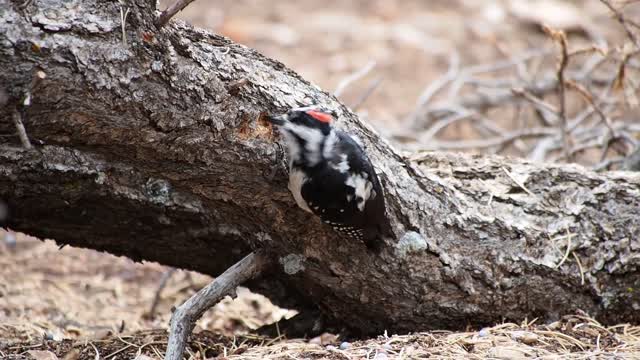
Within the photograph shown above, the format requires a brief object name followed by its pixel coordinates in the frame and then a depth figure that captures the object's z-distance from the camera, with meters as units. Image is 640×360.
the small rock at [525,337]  7.07
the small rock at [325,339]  7.91
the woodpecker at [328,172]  6.36
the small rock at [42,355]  6.89
